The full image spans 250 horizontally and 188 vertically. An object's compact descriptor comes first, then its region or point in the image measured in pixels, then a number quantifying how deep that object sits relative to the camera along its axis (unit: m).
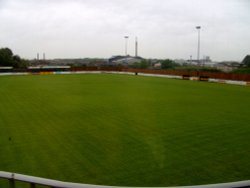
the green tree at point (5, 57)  75.56
